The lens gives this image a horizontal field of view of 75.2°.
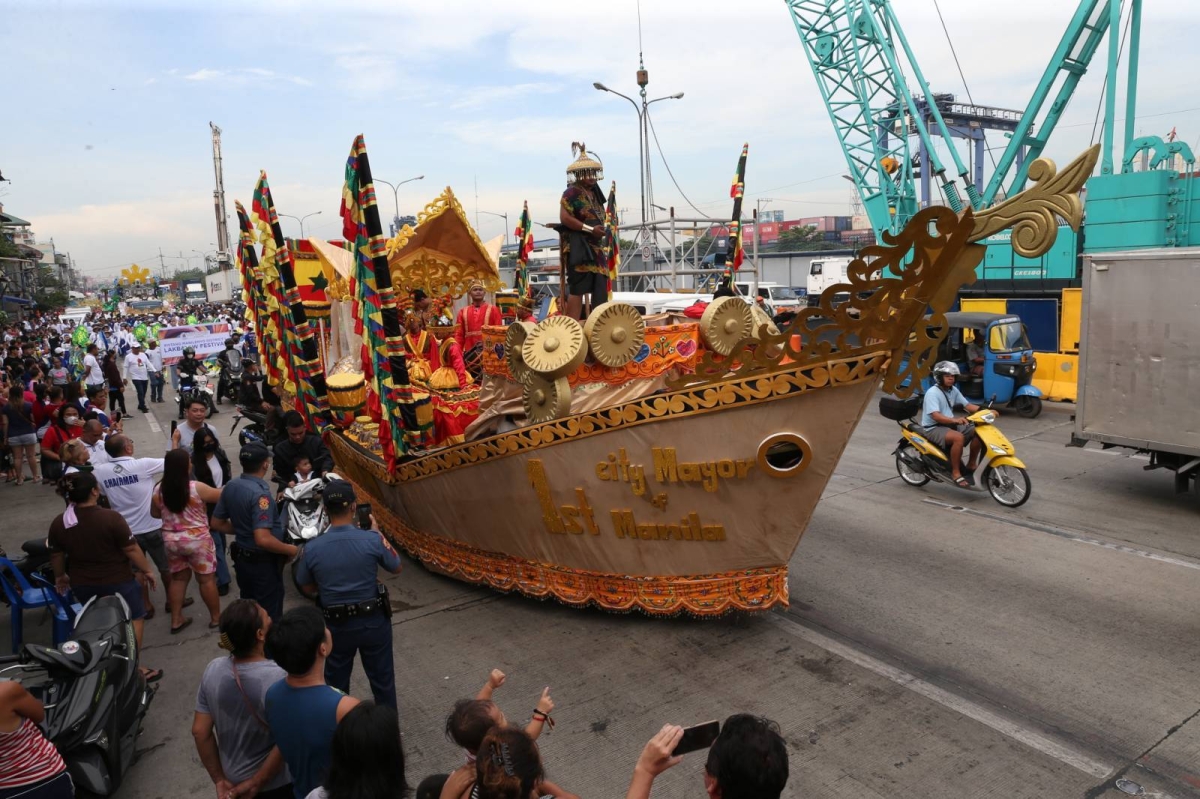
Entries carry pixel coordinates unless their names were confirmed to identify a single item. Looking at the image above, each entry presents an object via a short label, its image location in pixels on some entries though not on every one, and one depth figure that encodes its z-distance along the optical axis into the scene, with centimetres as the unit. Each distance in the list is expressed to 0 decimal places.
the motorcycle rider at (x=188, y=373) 1508
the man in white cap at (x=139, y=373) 1594
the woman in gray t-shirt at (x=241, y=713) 271
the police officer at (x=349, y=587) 356
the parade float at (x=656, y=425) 407
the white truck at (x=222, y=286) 4044
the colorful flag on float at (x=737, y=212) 779
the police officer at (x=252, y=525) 471
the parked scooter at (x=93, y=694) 338
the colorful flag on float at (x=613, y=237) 866
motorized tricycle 1208
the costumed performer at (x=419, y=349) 735
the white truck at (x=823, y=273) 3341
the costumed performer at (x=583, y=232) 634
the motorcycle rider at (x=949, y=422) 805
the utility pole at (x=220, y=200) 5059
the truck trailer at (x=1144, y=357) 709
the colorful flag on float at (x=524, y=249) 1027
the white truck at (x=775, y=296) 2238
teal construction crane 1700
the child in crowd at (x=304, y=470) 584
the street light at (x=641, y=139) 1975
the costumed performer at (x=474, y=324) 759
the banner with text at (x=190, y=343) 1650
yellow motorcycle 770
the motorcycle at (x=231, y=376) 1642
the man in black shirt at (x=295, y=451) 598
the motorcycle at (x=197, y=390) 1430
